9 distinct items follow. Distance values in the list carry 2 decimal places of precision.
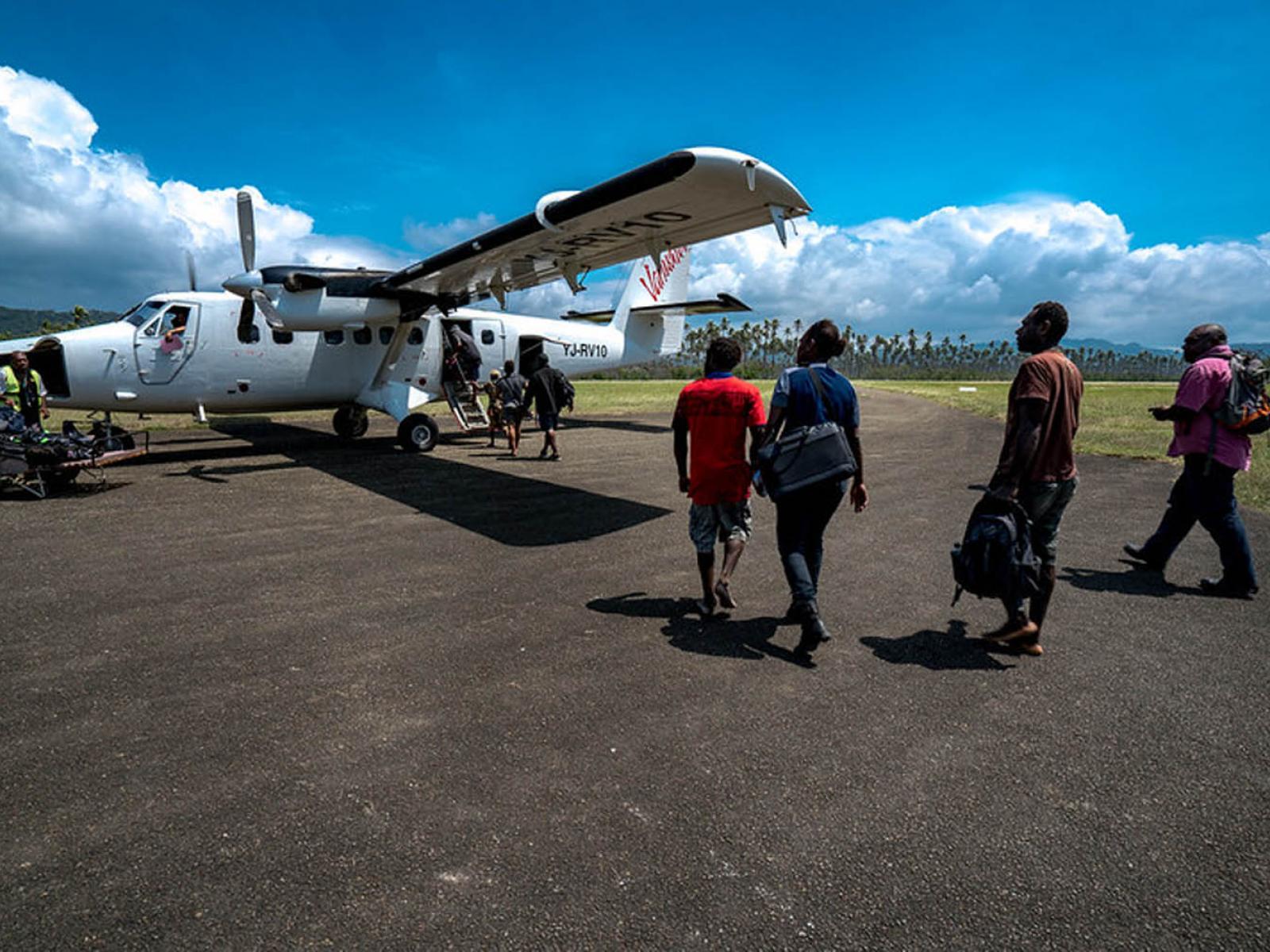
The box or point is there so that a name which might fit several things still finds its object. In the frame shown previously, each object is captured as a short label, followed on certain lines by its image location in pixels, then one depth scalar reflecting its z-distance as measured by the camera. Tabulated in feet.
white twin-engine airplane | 23.52
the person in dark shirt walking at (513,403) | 42.11
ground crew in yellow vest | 30.99
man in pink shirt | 16.51
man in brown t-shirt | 12.34
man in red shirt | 14.39
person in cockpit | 37.35
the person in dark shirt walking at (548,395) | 39.06
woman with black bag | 12.76
